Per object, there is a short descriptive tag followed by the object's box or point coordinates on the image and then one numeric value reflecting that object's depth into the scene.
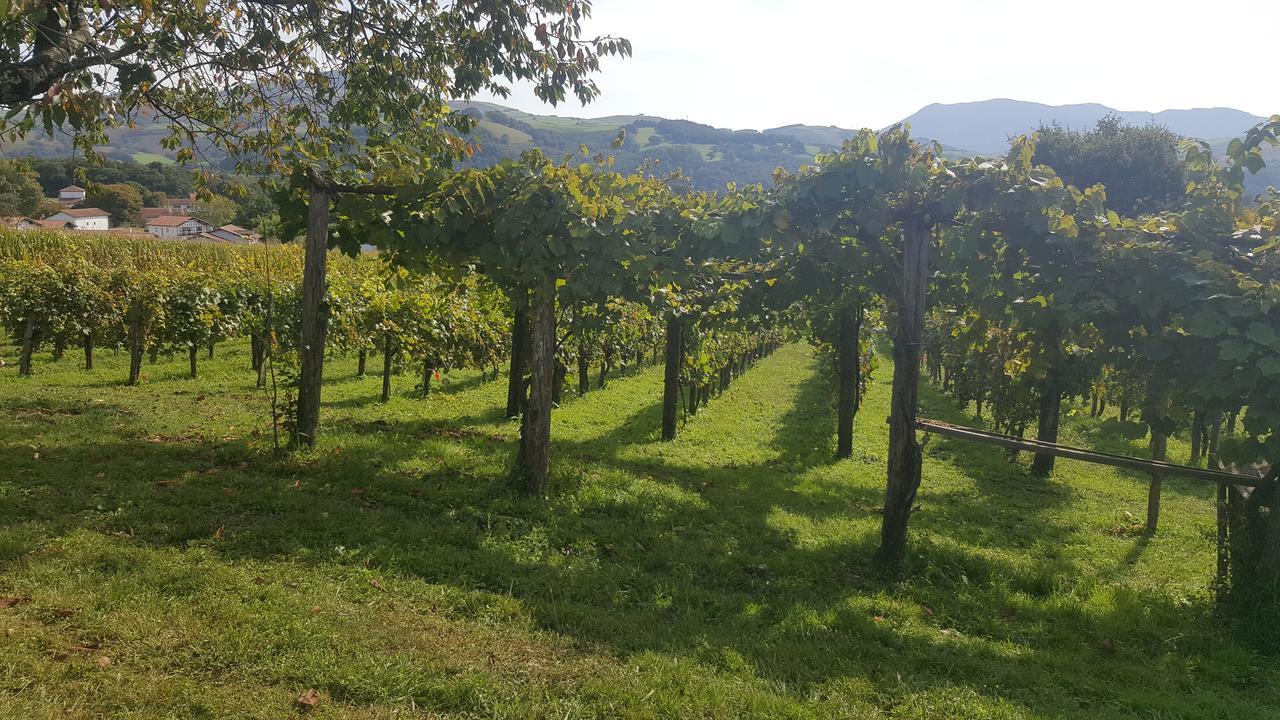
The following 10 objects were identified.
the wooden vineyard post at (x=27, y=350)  13.55
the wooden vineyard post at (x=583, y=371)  15.42
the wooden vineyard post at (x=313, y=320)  8.30
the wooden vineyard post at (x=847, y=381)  12.44
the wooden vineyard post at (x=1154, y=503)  8.76
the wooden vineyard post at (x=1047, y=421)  12.27
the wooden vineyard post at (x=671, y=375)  12.16
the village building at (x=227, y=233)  66.75
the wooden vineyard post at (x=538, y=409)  7.66
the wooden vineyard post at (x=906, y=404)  6.72
